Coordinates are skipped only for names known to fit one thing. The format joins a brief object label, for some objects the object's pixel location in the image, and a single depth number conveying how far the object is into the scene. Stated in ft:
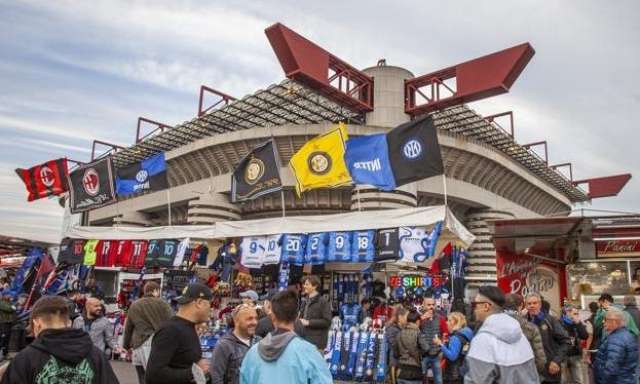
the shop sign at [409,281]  56.24
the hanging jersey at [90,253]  59.62
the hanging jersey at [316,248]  43.62
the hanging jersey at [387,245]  39.68
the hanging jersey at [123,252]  57.91
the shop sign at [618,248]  40.96
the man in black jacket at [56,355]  10.04
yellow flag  45.39
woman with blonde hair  21.62
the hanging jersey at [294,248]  44.90
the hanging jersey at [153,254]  55.26
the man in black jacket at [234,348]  13.97
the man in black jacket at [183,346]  11.89
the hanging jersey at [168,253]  54.13
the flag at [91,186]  66.91
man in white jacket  12.19
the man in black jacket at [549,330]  22.51
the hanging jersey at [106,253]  58.80
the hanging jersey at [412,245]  38.29
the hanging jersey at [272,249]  46.11
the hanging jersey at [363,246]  41.06
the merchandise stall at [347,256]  38.09
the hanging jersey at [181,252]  53.31
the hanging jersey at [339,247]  42.29
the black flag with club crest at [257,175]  49.75
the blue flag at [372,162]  42.14
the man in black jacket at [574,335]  28.53
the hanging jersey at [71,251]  60.18
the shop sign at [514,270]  44.83
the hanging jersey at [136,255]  56.59
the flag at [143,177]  66.49
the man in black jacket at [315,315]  25.18
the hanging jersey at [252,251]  47.88
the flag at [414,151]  39.52
